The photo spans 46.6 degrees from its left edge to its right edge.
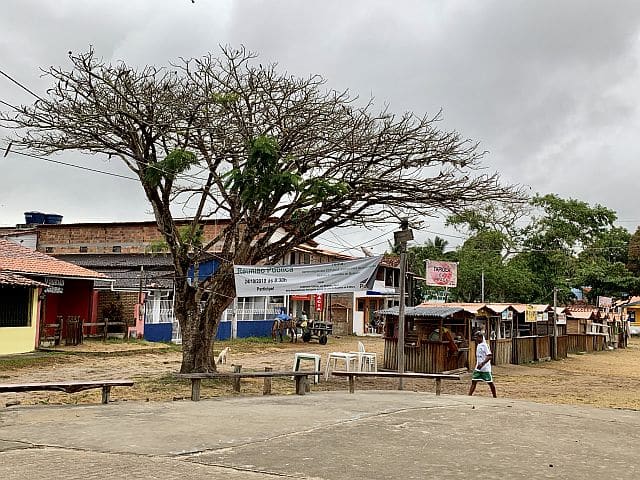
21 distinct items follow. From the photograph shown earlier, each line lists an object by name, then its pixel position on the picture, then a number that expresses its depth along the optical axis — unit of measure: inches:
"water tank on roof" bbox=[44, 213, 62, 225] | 1831.9
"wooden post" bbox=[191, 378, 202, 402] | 506.6
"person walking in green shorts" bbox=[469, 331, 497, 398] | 620.1
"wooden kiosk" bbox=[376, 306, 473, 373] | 867.4
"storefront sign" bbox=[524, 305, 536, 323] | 1099.3
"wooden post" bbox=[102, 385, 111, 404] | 480.1
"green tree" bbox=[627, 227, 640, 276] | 2255.2
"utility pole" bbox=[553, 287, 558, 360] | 1218.0
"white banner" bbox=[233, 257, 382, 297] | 572.1
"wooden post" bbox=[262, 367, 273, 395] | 591.5
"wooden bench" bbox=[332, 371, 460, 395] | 590.6
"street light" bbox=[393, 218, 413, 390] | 634.2
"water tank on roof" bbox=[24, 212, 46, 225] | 1857.8
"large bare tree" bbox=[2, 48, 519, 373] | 633.0
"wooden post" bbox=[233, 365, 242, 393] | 614.9
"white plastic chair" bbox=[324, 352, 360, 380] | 730.9
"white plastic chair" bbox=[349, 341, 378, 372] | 789.2
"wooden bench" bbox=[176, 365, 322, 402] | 507.2
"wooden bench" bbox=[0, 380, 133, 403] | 430.3
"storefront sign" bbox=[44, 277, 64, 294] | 1061.1
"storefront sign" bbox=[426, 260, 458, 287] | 933.8
